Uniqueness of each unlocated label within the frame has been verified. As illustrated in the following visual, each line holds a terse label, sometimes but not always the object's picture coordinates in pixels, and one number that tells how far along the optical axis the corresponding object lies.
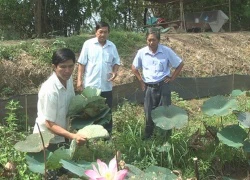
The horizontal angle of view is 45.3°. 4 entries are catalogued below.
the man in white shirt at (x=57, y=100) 2.25
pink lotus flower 1.06
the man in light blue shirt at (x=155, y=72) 3.53
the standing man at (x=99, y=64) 3.48
